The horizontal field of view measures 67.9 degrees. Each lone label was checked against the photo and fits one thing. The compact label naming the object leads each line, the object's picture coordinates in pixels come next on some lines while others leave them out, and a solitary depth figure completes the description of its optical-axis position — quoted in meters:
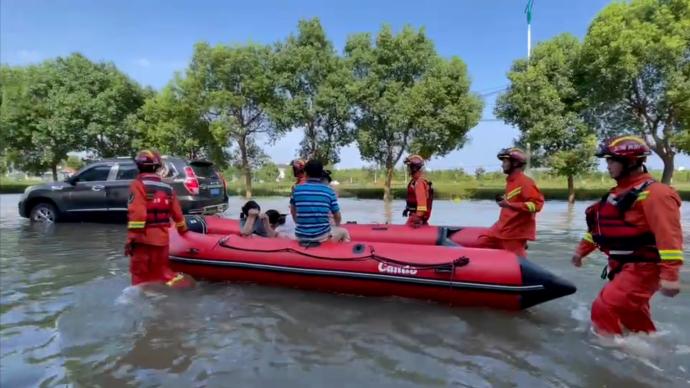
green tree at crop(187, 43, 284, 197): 24.41
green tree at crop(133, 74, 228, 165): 24.88
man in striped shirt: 5.23
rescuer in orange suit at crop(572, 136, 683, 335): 3.10
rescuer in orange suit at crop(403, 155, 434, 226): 6.60
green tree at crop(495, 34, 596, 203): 20.44
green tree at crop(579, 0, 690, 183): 18.98
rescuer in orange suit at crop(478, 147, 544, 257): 5.11
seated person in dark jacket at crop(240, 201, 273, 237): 6.07
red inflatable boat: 4.58
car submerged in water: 10.27
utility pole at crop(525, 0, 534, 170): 21.95
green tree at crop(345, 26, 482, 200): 22.44
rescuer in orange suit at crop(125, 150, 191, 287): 4.95
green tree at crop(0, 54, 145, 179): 26.41
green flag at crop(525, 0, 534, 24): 21.94
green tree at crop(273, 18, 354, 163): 23.84
